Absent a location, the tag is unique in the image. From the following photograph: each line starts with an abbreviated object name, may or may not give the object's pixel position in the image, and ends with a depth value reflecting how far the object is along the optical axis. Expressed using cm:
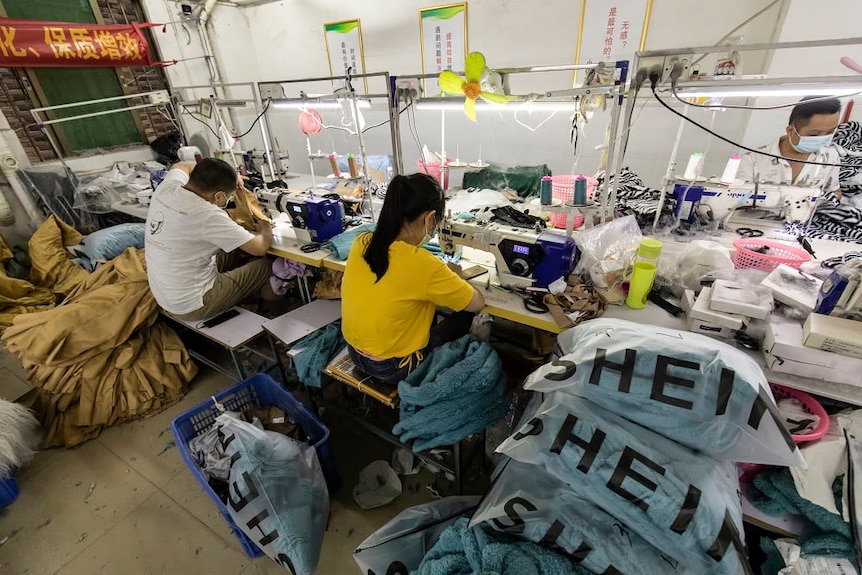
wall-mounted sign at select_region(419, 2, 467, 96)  436
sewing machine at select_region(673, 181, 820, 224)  215
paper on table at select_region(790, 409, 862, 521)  115
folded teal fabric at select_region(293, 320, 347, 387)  210
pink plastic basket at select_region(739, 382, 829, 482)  124
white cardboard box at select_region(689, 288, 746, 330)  140
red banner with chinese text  368
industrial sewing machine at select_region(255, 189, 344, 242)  240
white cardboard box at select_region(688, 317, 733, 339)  145
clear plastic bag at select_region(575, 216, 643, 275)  180
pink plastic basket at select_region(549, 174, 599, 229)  226
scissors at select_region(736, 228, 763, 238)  226
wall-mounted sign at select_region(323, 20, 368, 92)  501
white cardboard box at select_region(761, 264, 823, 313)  140
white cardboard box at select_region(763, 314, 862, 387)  121
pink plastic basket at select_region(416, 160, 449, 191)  302
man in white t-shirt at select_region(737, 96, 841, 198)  225
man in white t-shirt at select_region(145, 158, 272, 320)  227
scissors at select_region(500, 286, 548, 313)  171
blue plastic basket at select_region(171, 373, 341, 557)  175
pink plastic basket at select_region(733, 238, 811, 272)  174
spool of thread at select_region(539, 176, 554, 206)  206
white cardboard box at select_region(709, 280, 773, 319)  138
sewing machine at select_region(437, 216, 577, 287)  170
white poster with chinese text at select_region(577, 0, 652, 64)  359
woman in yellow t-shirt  156
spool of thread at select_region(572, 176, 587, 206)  184
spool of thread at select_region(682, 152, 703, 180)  232
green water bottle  159
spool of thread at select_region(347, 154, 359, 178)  297
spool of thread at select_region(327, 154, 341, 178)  313
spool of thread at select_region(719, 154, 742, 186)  229
